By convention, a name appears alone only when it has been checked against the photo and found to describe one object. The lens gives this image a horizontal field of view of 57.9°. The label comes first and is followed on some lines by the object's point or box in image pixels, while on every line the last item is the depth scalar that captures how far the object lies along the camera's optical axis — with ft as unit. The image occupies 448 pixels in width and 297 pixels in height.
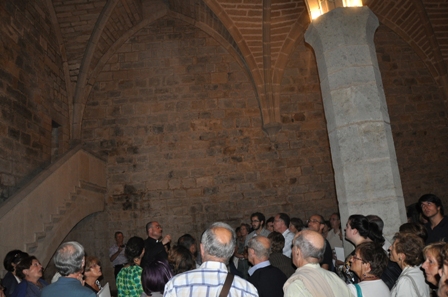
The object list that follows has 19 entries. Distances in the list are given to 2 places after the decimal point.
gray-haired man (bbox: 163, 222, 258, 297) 6.60
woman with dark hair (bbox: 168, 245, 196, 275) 9.45
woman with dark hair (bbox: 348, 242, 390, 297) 7.97
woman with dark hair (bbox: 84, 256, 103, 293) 10.62
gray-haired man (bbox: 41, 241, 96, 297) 7.73
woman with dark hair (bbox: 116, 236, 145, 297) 10.96
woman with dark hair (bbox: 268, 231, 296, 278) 10.99
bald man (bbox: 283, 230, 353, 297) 6.74
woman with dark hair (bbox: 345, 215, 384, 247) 10.27
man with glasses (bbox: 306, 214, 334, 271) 12.29
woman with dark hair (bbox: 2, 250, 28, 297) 11.91
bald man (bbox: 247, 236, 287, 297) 9.08
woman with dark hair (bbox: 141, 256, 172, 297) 9.19
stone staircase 17.94
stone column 12.09
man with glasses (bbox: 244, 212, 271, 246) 17.31
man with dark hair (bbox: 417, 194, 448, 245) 11.54
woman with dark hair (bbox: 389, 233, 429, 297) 8.09
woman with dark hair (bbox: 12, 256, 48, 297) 10.60
